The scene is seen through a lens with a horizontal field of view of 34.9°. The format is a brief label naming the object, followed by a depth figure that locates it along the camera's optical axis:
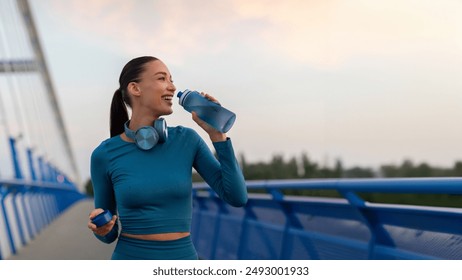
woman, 1.70
